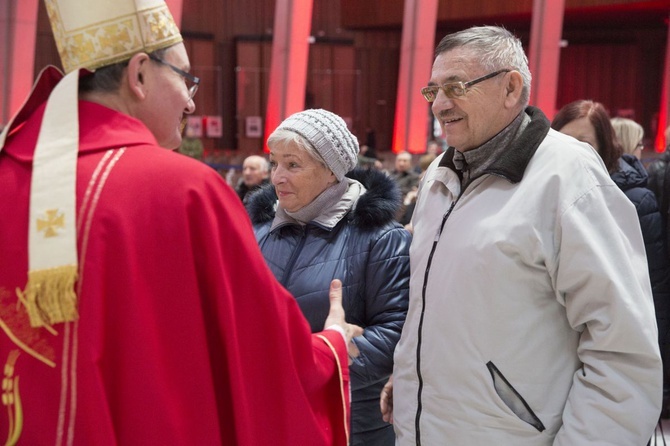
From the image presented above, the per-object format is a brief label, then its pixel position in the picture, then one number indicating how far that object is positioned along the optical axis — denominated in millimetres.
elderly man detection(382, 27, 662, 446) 1952
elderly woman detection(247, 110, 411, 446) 2740
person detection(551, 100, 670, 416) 3471
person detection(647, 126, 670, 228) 4707
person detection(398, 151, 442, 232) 7251
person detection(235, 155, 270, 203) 7660
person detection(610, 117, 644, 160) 4793
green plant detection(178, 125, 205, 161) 10828
